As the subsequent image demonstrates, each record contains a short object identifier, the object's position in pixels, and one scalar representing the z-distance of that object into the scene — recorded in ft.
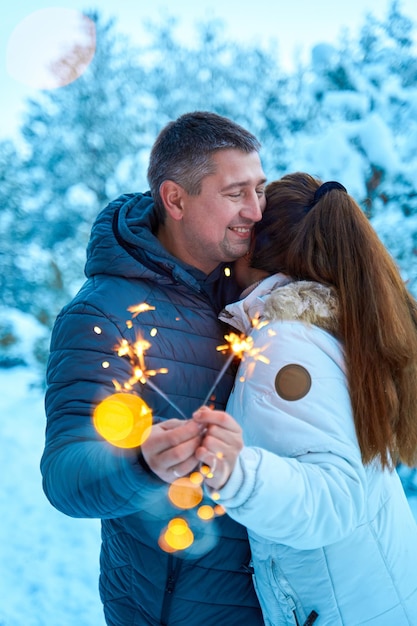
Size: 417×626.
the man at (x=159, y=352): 4.55
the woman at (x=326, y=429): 3.66
